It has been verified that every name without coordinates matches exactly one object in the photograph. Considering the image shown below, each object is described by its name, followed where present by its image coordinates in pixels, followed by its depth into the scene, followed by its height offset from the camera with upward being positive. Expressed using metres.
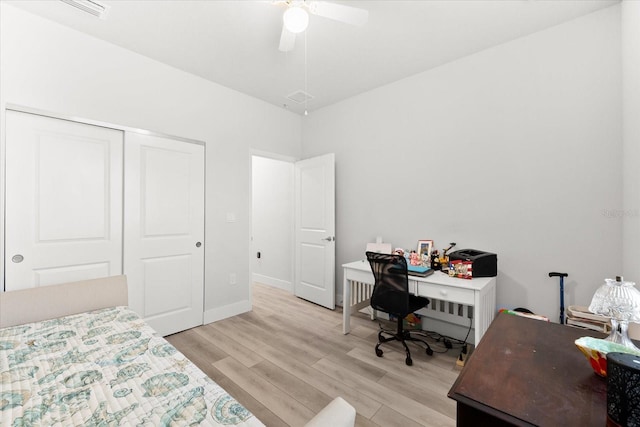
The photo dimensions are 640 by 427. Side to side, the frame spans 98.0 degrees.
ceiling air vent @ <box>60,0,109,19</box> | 2.06 +1.57
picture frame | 2.93 -0.36
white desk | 2.17 -0.65
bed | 0.97 -0.72
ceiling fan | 1.67 +1.25
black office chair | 2.39 -0.70
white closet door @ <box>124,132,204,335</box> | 2.74 -0.18
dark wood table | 0.71 -0.50
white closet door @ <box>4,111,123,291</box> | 2.15 +0.10
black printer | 2.41 -0.42
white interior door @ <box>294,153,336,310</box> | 3.67 -0.23
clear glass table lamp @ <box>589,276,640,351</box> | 0.86 -0.29
